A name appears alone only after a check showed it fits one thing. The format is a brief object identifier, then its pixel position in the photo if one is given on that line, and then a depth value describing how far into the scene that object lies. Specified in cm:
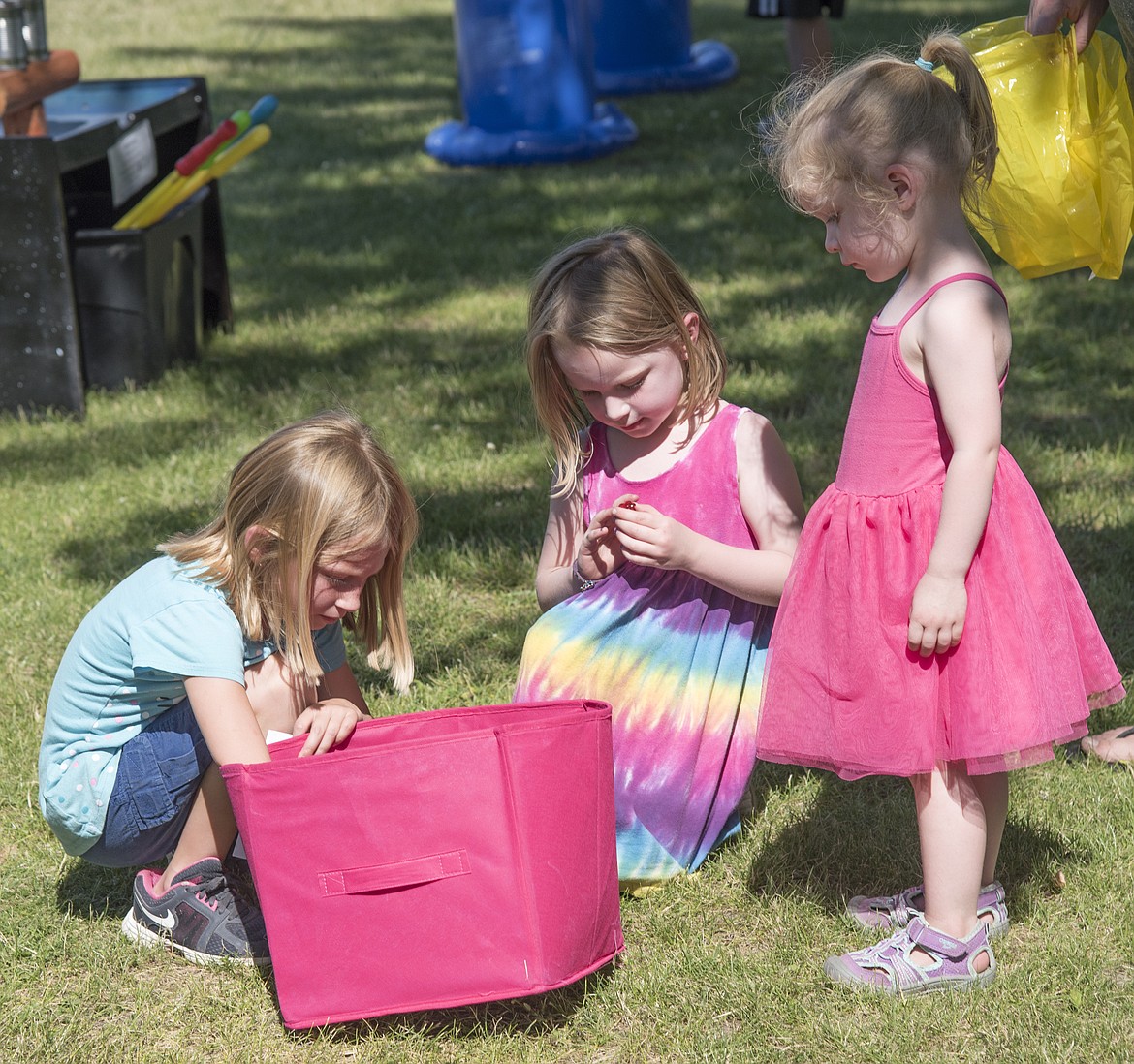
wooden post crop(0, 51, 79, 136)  890
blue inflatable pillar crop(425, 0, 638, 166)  1547
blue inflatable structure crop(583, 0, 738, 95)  1892
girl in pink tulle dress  396
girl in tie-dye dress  478
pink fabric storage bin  384
